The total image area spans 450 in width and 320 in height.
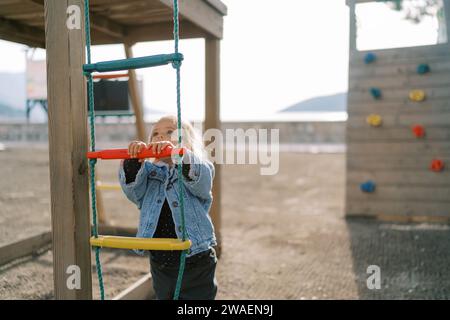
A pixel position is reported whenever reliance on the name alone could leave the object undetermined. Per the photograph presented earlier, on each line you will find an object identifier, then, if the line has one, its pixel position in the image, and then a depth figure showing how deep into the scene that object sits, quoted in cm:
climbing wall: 455
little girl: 169
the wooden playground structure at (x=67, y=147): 155
